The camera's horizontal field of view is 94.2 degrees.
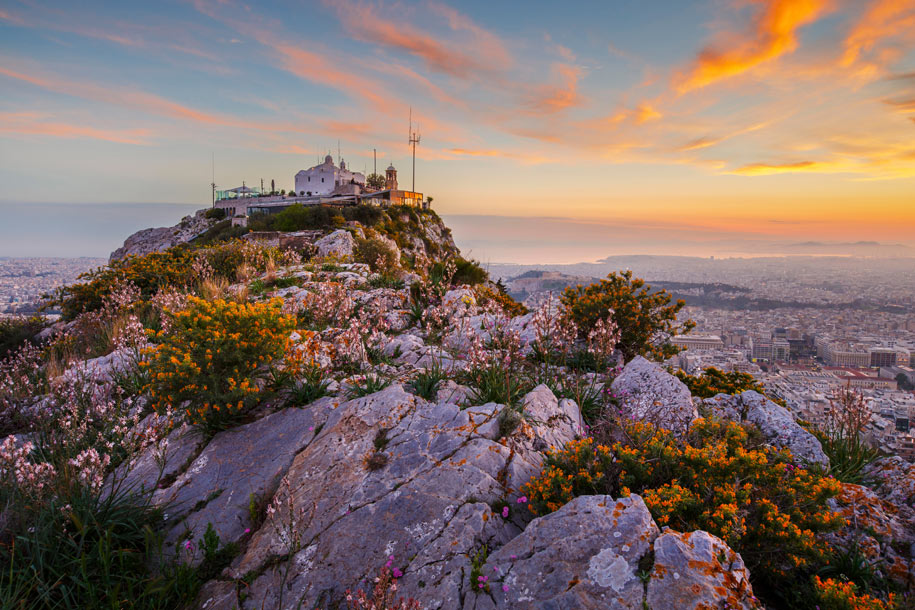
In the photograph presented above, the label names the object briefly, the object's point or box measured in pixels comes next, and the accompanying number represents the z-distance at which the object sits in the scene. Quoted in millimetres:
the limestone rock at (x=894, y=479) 4487
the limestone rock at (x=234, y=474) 4395
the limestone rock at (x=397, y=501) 3484
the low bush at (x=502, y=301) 11388
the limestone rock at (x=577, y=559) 2775
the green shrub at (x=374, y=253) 16969
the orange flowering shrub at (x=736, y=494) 3359
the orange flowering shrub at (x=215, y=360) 5348
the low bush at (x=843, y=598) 2755
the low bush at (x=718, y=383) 7469
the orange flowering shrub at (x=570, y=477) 3744
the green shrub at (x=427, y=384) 5801
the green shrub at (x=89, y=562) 3396
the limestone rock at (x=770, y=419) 5434
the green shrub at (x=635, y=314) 8648
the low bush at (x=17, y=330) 12859
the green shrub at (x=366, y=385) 5803
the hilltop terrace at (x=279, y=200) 62531
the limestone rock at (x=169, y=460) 5004
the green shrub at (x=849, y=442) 5211
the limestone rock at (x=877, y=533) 3494
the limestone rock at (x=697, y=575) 2598
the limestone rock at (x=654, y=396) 5484
